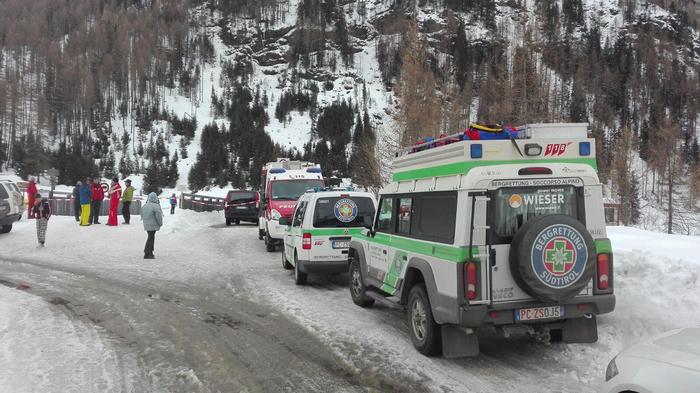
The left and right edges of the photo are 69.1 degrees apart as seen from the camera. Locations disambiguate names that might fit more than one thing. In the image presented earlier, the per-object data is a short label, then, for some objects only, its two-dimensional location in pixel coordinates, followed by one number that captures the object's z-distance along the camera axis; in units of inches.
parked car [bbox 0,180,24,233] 701.1
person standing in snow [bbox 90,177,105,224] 796.0
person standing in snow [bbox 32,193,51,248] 576.4
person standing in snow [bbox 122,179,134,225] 823.1
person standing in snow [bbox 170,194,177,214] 1315.9
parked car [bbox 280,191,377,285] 385.4
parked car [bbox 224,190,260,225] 1018.1
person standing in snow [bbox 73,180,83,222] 824.1
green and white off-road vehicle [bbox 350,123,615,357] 192.4
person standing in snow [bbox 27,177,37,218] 813.2
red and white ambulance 601.0
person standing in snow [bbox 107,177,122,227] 798.5
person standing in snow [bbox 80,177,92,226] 781.3
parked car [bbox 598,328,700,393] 106.8
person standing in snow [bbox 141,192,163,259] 522.9
